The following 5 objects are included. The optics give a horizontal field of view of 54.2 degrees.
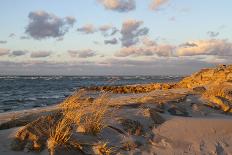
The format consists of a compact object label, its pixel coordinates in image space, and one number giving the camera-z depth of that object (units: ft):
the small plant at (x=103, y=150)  14.17
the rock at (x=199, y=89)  35.75
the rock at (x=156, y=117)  18.15
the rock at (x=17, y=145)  13.79
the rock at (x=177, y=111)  22.34
